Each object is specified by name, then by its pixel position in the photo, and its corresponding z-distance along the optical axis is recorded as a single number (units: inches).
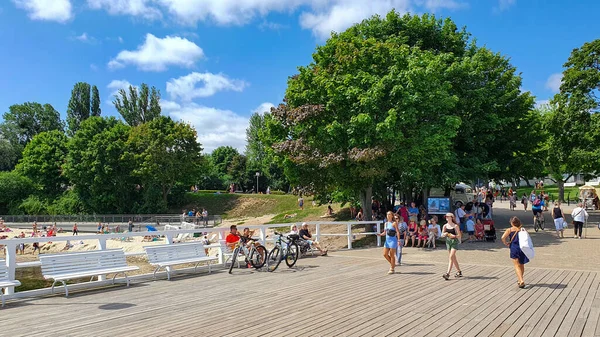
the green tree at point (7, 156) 3024.1
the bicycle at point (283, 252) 480.1
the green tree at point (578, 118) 1176.8
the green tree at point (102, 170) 1996.8
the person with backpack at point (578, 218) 778.8
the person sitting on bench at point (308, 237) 584.4
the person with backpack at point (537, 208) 888.3
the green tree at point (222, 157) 3699.1
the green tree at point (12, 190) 2265.0
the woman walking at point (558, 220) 775.1
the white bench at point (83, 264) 338.6
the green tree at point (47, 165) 2295.8
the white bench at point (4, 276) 307.3
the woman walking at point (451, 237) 398.9
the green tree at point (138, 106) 2493.8
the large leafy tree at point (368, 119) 730.8
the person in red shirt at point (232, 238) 505.7
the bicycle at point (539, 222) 904.3
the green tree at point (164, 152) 1918.1
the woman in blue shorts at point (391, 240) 434.0
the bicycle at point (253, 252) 469.7
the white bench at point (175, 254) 416.4
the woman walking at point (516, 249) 350.6
